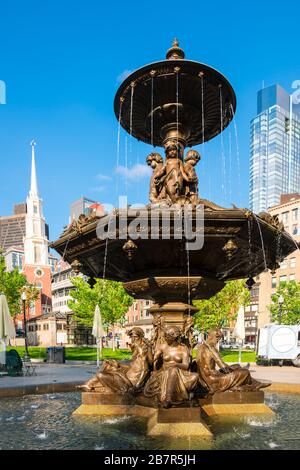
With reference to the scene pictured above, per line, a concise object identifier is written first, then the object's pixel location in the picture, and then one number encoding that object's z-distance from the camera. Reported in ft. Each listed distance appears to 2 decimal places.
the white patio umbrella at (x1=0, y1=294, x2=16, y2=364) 57.41
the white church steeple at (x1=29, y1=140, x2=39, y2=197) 350.84
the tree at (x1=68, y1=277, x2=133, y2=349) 140.15
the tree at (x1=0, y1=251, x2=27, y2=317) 156.66
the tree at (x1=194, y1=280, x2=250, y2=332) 124.36
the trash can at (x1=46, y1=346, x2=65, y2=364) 94.12
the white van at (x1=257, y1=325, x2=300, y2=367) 88.94
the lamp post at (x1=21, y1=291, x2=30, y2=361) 92.11
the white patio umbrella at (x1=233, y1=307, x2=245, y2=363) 94.29
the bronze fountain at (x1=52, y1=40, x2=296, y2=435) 22.84
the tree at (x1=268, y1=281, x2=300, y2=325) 159.94
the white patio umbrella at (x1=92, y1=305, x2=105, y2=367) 82.50
